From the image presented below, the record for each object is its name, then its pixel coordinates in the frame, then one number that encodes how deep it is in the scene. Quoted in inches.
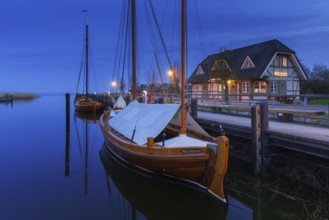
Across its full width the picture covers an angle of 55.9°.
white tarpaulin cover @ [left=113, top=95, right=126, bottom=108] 1079.3
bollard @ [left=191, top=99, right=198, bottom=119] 701.3
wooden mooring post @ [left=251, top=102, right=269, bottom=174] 443.7
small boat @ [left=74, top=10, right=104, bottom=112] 1569.6
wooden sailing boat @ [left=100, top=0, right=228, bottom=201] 367.2
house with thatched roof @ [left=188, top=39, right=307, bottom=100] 1319.9
